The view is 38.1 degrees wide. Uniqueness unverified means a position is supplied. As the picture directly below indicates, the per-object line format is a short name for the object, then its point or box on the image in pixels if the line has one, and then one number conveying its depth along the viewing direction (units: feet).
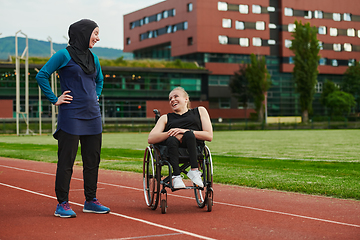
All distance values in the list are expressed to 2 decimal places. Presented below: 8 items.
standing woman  20.24
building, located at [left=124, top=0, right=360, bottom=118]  243.19
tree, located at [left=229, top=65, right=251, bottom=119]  227.61
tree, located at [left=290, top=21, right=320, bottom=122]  207.92
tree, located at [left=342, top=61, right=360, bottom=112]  247.91
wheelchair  21.45
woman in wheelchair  21.16
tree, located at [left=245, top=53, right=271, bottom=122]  215.72
